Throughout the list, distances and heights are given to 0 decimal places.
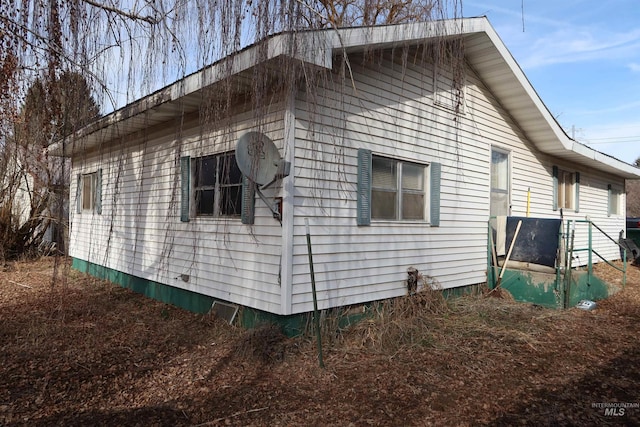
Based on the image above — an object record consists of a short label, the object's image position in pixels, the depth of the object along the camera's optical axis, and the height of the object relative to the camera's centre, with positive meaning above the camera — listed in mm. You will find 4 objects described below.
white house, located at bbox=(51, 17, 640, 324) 4637 +711
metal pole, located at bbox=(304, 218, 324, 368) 4086 -1014
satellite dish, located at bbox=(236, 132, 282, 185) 4031 +592
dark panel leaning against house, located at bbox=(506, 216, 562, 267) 6727 -257
